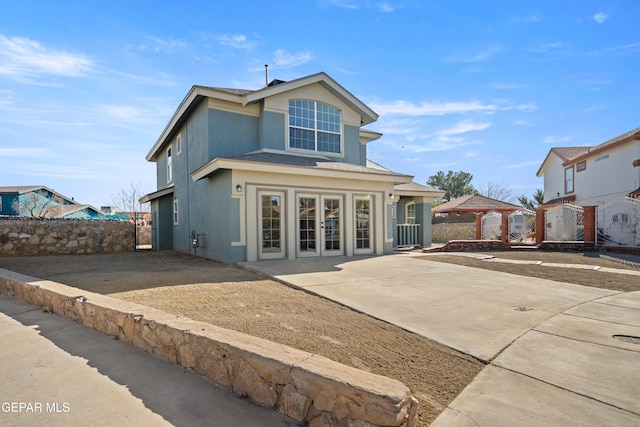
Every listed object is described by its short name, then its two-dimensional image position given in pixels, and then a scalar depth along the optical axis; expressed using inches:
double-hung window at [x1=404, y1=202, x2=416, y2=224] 707.7
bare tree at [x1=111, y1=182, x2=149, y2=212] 1432.1
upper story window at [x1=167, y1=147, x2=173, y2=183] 668.7
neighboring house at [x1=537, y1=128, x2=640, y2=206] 698.8
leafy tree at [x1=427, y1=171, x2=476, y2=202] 1887.8
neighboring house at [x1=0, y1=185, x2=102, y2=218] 1248.2
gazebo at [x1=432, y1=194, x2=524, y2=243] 1061.8
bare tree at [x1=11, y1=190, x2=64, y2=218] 1245.7
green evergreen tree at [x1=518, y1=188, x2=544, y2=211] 1510.8
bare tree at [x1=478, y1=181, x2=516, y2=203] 2014.3
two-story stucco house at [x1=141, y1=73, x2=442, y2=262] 391.2
